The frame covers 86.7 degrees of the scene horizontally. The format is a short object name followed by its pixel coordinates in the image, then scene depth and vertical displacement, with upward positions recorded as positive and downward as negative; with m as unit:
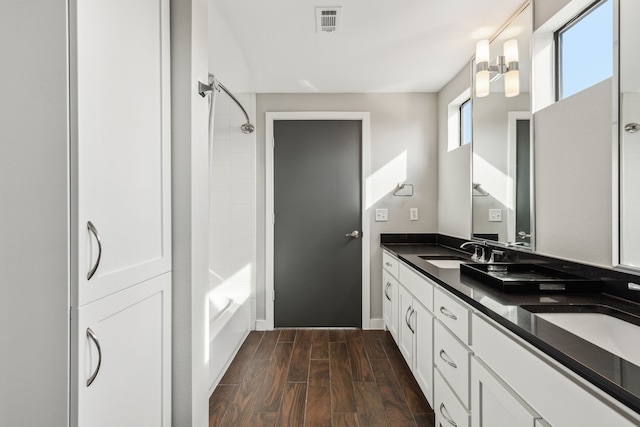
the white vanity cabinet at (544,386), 0.71 -0.44
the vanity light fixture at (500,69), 1.99 +0.92
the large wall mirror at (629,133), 1.21 +0.30
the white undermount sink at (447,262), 2.37 -0.36
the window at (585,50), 1.39 +0.74
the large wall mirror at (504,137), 1.92 +0.49
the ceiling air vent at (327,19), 1.97 +1.18
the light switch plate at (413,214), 3.43 -0.01
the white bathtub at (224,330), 2.24 -0.90
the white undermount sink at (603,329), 1.03 -0.38
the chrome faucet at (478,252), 2.27 -0.27
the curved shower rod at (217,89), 1.42 +0.80
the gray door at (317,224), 3.41 -0.11
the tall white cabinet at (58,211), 0.82 +0.00
